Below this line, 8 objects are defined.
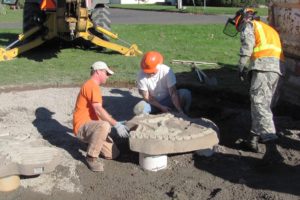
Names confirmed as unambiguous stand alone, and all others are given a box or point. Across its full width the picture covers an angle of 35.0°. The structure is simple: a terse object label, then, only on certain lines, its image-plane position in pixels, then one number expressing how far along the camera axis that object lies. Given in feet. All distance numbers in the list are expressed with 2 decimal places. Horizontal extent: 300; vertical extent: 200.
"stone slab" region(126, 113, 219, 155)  16.65
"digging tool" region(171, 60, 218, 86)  28.66
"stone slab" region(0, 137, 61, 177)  15.56
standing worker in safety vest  17.70
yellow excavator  36.06
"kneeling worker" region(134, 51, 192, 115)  20.15
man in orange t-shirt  17.31
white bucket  17.10
